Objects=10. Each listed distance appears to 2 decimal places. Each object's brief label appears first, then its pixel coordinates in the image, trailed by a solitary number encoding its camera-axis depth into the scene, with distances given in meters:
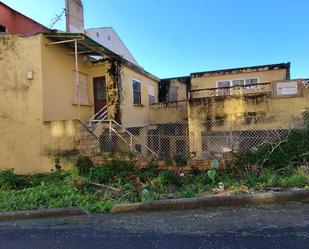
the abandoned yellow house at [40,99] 7.85
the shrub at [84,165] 7.02
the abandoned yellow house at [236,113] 7.15
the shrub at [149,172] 6.23
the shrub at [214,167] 5.76
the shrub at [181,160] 6.42
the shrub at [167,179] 5.85
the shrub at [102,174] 6.46
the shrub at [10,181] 6.44
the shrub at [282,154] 5.91
